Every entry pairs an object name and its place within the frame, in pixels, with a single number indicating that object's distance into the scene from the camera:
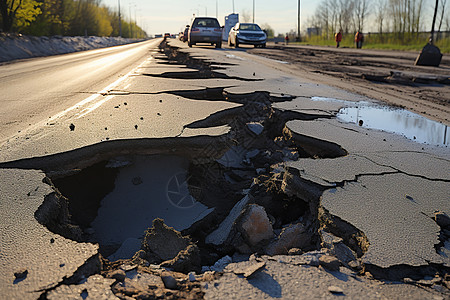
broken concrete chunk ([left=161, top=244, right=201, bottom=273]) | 1.77
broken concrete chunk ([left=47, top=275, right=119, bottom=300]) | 1.33
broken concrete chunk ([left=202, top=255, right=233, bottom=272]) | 1.83
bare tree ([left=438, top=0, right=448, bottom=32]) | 28.16
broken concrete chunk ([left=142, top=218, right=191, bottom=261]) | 1.96
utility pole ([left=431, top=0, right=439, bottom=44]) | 13.22
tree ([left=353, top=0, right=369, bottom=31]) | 42.62
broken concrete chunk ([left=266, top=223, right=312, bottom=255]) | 1.98
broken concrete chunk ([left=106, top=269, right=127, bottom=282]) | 1.48
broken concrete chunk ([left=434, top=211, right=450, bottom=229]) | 1.88
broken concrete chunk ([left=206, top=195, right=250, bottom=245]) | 2.25
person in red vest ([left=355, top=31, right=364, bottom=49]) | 26.11
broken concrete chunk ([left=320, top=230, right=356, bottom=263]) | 1.68
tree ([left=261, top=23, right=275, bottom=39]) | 73.31
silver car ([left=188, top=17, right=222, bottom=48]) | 20.48
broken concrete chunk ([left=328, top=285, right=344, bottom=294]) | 1.39
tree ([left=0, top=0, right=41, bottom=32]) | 21.36
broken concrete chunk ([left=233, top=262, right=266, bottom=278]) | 1.49
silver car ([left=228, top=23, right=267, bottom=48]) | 23.55
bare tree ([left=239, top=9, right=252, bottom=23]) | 79.28
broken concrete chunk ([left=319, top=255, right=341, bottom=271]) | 1.56
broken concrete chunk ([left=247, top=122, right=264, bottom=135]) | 4.07
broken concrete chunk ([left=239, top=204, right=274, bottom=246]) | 2.06
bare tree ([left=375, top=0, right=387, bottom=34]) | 32.73
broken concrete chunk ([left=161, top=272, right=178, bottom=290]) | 1.45
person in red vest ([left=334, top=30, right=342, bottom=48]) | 28.47
